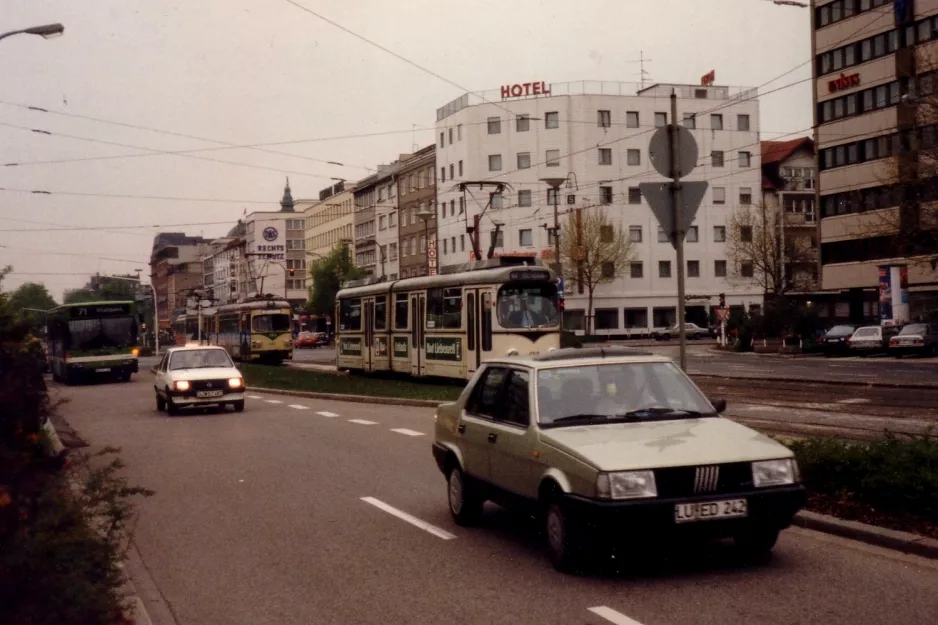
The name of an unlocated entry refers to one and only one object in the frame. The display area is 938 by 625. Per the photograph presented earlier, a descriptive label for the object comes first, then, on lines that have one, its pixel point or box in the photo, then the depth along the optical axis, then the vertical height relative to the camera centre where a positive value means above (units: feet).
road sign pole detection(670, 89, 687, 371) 35.86 +3.10
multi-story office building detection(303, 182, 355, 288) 421.18 +40.80
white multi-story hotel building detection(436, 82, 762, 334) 293.02 +37.35
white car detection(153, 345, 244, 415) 79.30 -3.70
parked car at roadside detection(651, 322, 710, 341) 277.64 -4.67
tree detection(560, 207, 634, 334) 273.95 +16.18
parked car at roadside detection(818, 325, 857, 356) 166.50 -4.47
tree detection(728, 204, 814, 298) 242.58 +13.77
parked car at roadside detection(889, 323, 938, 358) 148.96 -4.37
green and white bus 149.07 -1.26
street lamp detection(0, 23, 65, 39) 78.54 +20.83
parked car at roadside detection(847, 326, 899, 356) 159.12 -4.34
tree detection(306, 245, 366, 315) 359.66 +14.88
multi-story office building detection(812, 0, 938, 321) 204.64 +35.26
